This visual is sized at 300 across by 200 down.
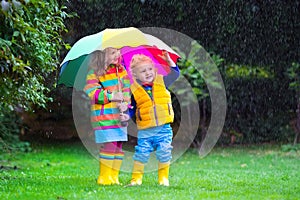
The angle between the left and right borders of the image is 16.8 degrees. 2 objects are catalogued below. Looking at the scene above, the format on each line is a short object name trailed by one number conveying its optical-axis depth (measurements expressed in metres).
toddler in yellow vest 10.55
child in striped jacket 10.66
